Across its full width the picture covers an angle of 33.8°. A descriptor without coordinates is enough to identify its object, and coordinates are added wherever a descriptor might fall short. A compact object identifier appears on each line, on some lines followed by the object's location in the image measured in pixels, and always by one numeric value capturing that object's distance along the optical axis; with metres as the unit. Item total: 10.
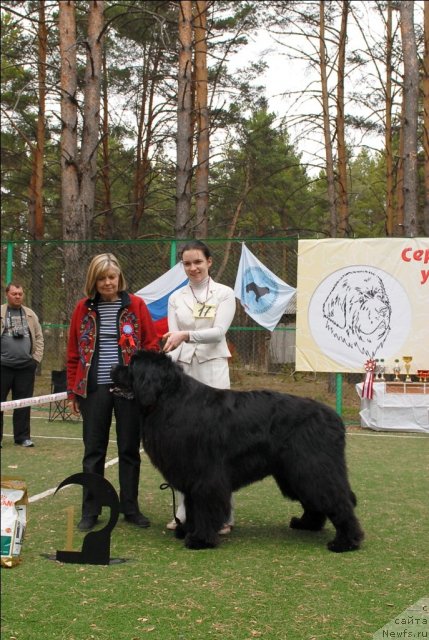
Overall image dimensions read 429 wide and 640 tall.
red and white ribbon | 9.33
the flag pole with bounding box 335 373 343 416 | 10.05
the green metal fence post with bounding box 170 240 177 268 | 10.55
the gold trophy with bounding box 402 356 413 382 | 9.35
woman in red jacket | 4.71
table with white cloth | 9.08
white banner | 9.51
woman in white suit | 4.63
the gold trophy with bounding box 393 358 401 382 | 9.38
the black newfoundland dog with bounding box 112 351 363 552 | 4.21
